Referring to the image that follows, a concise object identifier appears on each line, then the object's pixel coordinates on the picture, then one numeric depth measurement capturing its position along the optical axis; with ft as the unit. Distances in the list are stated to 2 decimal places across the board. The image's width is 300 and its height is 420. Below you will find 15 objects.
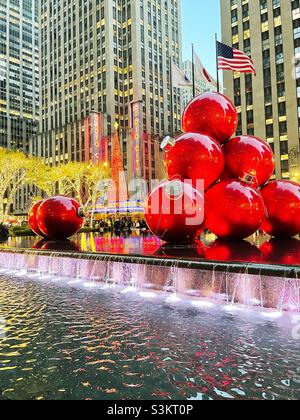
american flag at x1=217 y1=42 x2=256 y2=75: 51.26
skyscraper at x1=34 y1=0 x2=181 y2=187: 306.55
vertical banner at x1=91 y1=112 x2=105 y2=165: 264.72
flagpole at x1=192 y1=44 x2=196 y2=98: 56.45
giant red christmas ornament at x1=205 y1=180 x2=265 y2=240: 28.07
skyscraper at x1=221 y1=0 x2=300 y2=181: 196.34
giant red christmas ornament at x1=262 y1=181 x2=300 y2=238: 31.19
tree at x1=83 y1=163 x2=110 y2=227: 135.65
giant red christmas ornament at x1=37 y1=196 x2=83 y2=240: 40.40
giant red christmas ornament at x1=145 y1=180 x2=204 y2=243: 27.12
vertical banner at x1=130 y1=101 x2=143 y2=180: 247.50
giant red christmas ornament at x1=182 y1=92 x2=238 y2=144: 31.14
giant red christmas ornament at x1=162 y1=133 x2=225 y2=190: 28.99
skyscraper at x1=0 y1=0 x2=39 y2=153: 428.15
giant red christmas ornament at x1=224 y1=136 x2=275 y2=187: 30.50
